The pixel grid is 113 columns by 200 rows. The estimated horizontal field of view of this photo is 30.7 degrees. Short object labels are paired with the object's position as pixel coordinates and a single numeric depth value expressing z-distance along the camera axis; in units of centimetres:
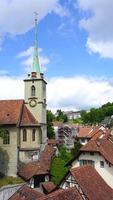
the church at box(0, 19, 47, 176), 3375
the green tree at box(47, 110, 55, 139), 4889
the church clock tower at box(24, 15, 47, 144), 3710
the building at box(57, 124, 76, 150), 4775
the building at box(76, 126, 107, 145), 5138
